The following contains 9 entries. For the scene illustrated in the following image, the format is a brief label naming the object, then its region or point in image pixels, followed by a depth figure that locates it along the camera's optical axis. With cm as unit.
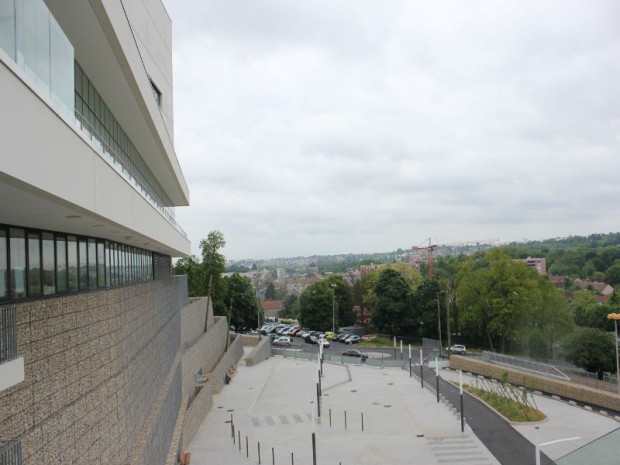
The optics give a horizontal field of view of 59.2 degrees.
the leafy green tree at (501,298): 4359
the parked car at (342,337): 5872
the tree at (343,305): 6950
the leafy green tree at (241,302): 6475
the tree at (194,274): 5555
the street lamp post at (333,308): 6513
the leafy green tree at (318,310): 6806
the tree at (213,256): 5100
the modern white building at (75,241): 478
